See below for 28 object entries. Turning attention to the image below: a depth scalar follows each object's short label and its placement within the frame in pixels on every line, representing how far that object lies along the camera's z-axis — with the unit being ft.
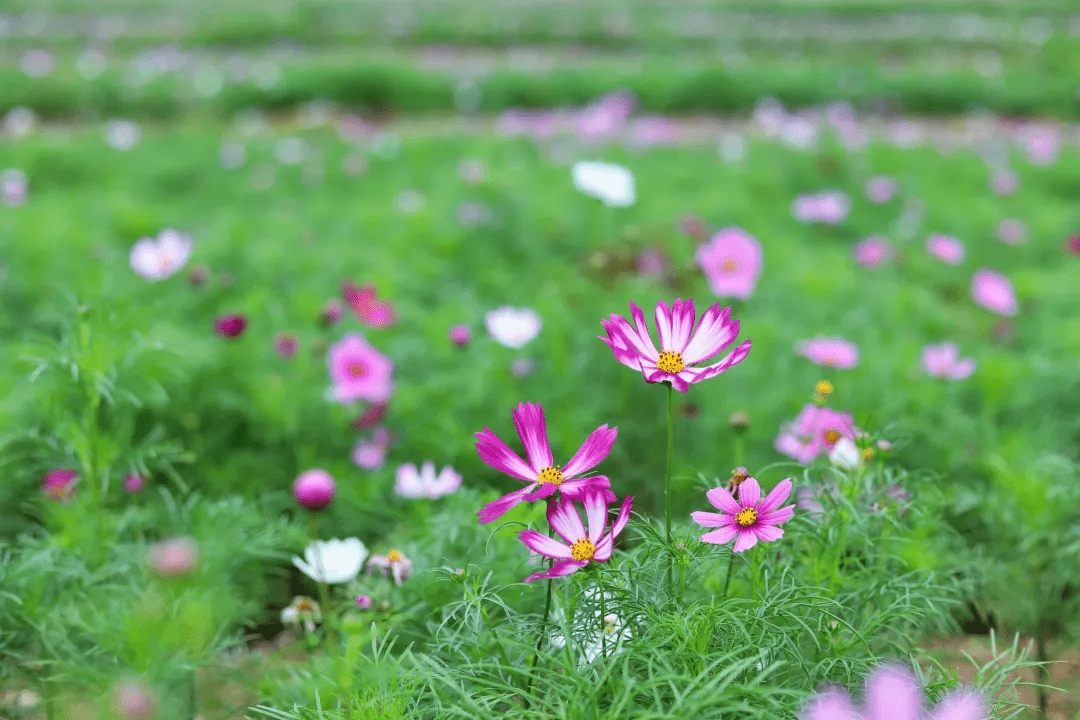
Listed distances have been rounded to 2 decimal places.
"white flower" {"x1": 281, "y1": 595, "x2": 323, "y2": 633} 4.31
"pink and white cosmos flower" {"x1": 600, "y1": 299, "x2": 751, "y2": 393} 2.85
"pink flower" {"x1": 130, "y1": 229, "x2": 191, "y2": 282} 6.42
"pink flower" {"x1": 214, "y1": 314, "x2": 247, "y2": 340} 6.01
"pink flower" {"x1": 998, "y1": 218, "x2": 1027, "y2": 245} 10.55
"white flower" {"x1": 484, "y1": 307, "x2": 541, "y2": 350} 6.39
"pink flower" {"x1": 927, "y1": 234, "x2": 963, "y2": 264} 9.11
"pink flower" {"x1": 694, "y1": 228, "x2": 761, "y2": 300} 7.02
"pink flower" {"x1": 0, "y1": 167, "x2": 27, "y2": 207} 10.06
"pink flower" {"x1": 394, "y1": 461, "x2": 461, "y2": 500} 4.98
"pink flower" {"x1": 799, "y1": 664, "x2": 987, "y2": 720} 2.21
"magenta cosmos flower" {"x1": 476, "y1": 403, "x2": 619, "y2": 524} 2.85
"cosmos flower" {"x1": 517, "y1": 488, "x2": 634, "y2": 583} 2.77
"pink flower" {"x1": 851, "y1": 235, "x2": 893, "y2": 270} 9.68
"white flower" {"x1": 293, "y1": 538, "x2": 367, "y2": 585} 4.27
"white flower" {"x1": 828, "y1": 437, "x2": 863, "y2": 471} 3.94
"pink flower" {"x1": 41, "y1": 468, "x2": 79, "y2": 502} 4.91
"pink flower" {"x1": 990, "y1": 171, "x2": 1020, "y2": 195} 12.76
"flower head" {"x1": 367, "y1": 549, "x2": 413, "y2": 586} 4.03
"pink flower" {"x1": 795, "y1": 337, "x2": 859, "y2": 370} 6.44
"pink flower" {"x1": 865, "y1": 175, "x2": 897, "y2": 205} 12.10
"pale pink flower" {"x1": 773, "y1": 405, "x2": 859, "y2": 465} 4.20
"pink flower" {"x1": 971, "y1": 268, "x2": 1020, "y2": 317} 8.02
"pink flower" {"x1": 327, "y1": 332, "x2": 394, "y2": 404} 6.16
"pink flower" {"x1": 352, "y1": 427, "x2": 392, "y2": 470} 6.07
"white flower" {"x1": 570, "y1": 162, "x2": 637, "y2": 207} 7.52
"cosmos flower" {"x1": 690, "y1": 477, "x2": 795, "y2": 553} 2.88
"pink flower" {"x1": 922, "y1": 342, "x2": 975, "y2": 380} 6.54
